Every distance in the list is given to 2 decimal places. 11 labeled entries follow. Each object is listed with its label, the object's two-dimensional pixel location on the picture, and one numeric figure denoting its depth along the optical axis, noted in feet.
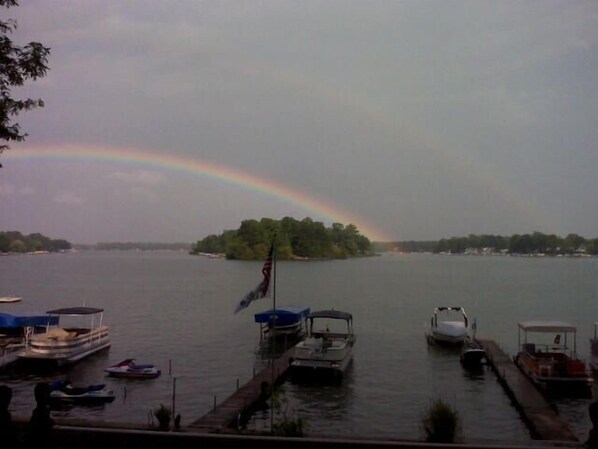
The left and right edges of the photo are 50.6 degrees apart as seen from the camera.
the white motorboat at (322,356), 117.29
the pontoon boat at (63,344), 131.85
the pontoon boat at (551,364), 107.65
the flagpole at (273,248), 71.85
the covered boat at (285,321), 173.78
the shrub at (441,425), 47.83
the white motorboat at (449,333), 171.53
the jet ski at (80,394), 97.40
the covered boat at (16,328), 148.15
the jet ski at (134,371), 122.31
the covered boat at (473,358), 135.33
